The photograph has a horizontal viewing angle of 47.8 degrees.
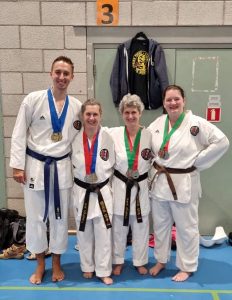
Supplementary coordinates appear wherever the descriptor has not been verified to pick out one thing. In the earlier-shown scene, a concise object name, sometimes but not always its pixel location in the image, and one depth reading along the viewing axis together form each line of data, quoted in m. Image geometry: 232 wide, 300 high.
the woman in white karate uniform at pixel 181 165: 2.15
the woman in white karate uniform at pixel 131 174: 2.18
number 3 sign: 2.76
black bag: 2.76
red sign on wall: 2.94
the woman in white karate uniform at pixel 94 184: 2.15
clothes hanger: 2.80
